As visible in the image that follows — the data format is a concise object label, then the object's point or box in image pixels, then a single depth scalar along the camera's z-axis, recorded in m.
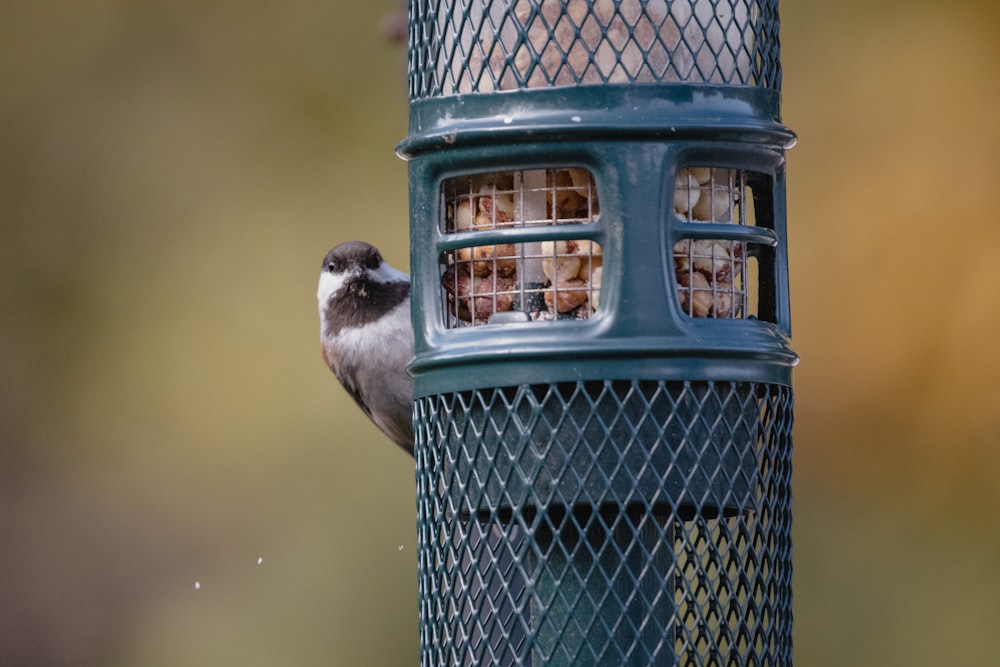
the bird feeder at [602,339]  5.42
